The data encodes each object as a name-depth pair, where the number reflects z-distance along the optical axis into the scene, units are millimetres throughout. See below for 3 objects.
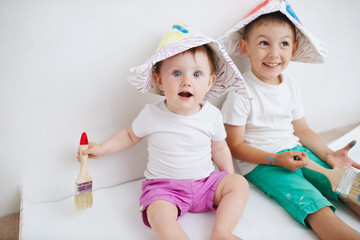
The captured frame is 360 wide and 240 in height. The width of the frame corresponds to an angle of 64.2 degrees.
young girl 779
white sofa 774
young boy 929
